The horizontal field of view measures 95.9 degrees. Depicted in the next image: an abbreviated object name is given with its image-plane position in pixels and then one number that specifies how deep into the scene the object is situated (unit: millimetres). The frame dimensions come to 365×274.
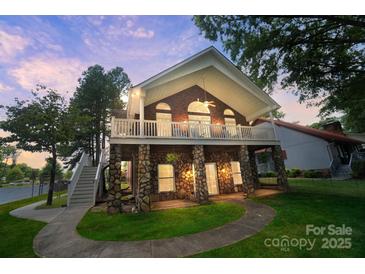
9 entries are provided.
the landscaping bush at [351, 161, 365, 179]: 13086
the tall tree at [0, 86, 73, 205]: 11391
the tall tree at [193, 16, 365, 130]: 7849
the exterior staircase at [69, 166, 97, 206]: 9516
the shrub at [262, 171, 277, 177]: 18456
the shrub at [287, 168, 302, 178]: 17067
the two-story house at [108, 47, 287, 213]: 7879
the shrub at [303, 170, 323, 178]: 15344
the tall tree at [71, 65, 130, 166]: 20516
